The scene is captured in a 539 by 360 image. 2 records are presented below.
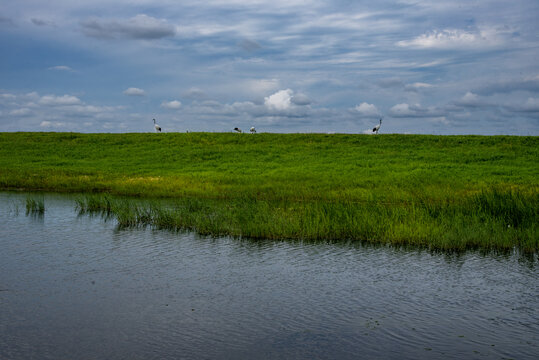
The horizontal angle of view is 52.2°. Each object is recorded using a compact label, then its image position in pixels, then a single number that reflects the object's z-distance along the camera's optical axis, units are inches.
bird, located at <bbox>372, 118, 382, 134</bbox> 2405.3
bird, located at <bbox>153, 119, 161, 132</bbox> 2682.1
